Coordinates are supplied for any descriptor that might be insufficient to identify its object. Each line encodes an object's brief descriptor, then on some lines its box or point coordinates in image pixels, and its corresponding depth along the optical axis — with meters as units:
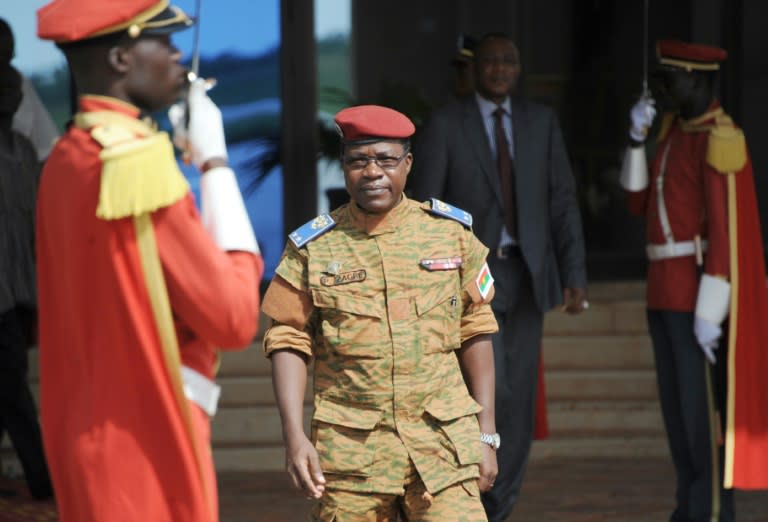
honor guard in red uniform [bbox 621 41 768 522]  12.12
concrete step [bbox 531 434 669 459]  16.42
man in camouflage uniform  7.94
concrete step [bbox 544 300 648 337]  17.87
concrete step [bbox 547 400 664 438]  16.77
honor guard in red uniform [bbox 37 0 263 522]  6.07
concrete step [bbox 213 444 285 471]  15.96
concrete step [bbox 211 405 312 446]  16.27
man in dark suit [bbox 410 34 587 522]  12.55
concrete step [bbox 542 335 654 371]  17.53
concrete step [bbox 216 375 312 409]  16.73
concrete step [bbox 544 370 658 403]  17.14
